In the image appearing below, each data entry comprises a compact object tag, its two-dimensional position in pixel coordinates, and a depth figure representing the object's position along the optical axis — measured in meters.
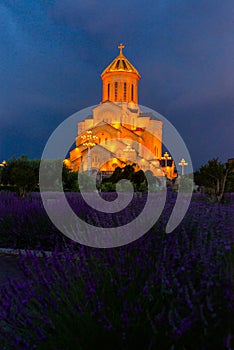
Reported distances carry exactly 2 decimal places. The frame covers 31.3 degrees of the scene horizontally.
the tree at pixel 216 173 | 13.77
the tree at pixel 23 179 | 15.53
